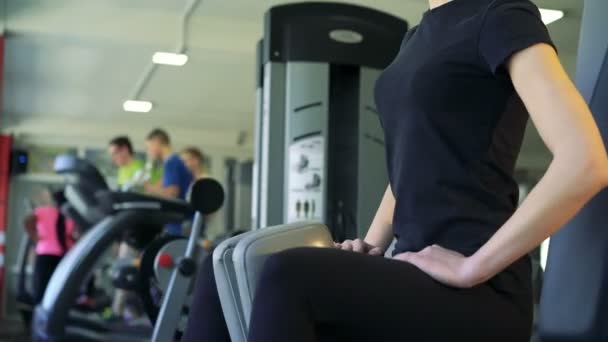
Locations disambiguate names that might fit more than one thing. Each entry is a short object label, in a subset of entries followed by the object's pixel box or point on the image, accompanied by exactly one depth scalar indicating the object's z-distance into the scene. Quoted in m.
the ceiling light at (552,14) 5.00
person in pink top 5.12
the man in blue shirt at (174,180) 4.12
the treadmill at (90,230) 3.34
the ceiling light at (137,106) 8.91
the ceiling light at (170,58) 5.88
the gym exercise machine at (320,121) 2.89
